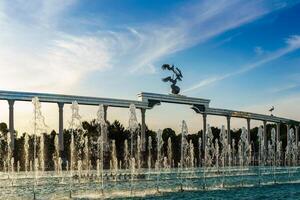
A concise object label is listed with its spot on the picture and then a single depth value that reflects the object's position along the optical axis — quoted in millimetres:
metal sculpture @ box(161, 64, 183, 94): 56212
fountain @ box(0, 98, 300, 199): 28754
